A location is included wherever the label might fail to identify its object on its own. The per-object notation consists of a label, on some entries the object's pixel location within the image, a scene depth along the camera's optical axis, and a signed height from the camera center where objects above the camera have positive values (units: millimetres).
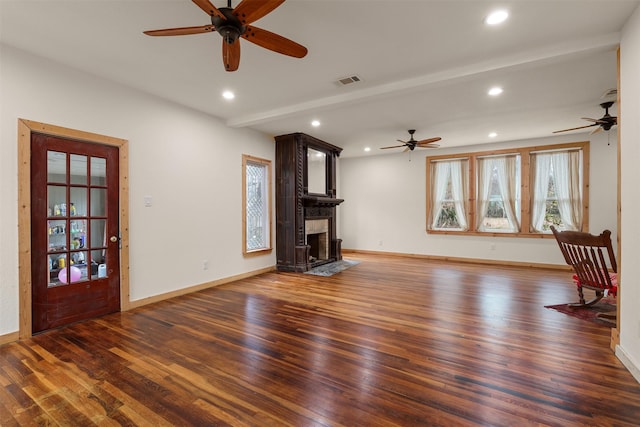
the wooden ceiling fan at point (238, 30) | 1853 +1272
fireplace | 5773 +279
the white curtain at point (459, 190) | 6883 +521
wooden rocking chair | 3085 -590
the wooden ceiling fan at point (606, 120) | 4145 +1311
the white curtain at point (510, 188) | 6348 +528
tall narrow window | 5438 +158
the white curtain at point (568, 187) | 5828 +515
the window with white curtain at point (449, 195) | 6898 +423
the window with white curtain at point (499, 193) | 6355 +419
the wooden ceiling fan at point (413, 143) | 5531 +1348
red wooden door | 2928 -202
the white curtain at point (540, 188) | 6105 +512
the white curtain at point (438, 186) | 7121 +643
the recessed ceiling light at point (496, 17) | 2300 +1553
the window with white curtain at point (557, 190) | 5844 +448
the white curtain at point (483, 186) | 6625 +599
